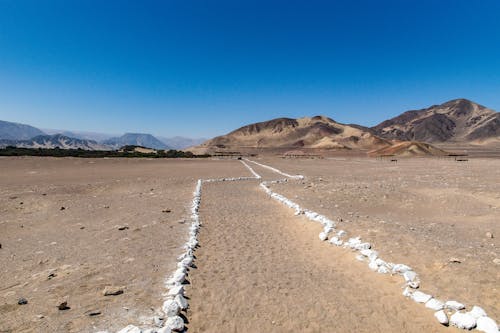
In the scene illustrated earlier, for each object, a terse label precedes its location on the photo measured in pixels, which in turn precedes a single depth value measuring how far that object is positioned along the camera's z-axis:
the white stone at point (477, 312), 5.10
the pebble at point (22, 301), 5.64
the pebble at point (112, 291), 5.96
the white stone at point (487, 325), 4.79
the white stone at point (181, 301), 5.47
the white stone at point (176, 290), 5.93
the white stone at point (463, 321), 4.98
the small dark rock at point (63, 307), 5.39
